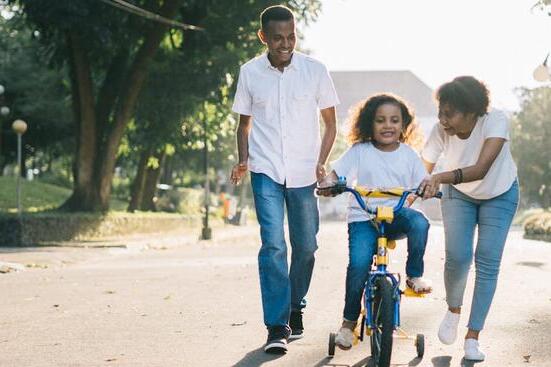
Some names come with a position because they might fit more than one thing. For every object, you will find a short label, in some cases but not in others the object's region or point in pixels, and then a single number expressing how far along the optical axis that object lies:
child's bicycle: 5.42
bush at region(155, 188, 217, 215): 46.53
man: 6.87
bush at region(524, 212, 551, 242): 31.22
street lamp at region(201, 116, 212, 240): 32.36
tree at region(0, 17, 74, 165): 48.06
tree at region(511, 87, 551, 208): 50.00
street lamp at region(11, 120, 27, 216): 28.51
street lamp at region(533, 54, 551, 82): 17.84
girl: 6.05
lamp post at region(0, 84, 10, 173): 36.03
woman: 6.29
